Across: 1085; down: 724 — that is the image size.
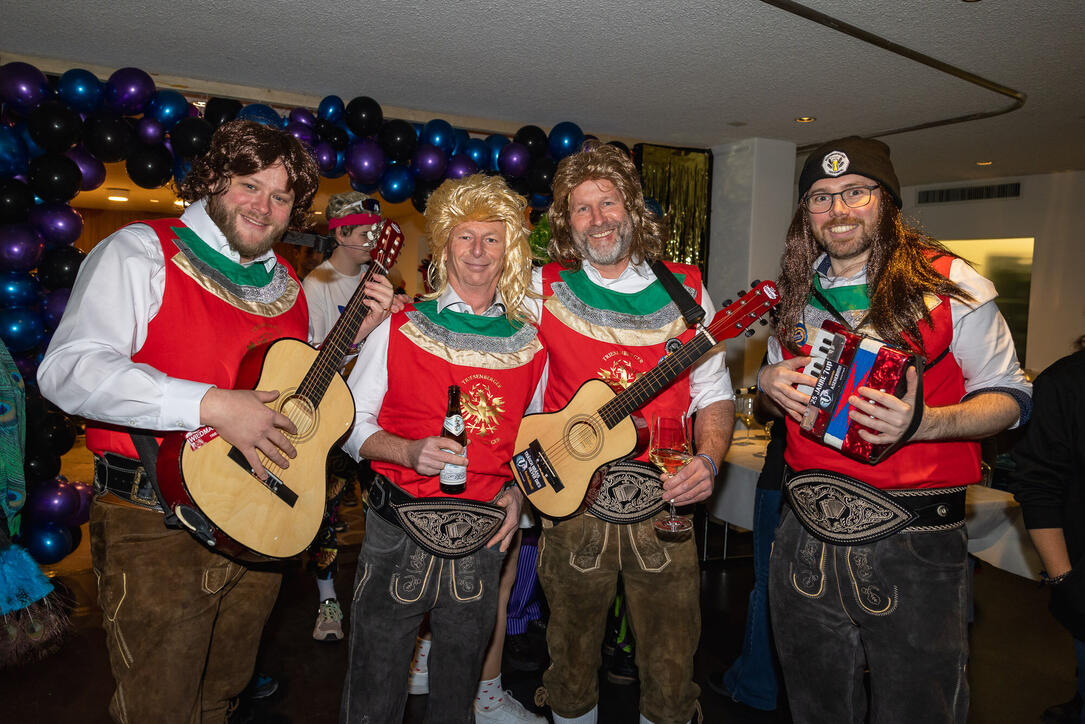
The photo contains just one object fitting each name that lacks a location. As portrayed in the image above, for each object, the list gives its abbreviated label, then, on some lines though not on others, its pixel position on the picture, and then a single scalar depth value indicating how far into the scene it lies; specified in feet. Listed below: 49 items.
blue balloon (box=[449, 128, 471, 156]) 17.79
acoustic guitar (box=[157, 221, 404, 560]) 6.35
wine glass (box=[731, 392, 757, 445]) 16.78
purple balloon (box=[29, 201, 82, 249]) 13.62
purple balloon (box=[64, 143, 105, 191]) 14.21
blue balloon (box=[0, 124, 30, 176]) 12.80
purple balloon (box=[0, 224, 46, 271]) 12.89
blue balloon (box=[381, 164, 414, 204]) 16.63
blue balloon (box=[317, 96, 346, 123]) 15.74
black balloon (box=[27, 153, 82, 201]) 13.37
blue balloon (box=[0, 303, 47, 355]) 13.04
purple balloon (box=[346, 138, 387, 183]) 15.98
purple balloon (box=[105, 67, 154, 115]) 13.84
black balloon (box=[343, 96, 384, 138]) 15.76
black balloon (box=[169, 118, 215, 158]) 13.85
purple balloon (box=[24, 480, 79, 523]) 13.84
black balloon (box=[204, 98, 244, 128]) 14.80
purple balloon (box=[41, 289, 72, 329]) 13.67
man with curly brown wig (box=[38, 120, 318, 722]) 6.21
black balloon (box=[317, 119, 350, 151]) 15.76
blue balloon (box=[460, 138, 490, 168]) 17.97
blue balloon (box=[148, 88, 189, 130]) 14.20
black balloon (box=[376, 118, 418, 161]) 16.34
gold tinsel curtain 24.09
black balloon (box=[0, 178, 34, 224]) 13.00
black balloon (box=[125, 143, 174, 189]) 14.06
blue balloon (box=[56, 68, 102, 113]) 13.55
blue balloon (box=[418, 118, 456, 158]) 17.13
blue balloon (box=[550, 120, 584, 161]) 17.98
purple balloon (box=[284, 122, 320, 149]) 15.26
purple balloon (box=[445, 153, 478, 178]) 17.44
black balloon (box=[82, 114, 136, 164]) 13.89
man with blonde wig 7.34
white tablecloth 11.75
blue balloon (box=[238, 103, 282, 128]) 8.88
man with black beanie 6.42
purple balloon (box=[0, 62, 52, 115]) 13.04
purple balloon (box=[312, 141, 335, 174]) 15.57
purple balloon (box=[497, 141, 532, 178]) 17.58
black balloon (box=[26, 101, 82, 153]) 13.10
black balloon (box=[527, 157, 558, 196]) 17.92
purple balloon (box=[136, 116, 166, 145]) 14.28
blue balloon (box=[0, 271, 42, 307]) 13.11
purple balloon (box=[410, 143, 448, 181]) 16.74
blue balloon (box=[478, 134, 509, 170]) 17.97
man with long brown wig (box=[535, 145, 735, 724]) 8.02
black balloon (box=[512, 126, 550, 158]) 17.95
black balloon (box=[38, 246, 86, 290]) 13.76
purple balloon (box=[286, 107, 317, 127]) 15.53
